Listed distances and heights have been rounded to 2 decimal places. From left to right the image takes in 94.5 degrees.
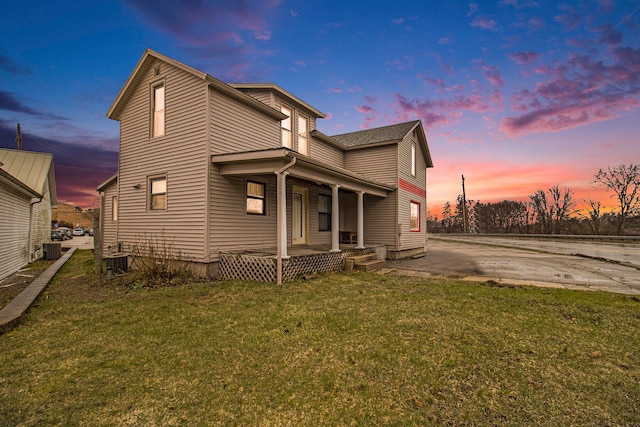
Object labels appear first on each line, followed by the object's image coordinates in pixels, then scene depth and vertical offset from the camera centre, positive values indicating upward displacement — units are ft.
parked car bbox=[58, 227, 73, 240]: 117.21 -3.24
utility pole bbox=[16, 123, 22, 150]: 93.15 +28.05
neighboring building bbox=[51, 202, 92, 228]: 210.65 +7.16
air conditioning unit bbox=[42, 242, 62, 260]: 52.90 -4.60
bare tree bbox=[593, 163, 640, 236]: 97.81 +13.40
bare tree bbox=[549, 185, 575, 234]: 111.86 +6.83
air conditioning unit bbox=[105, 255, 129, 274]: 31.37 -4.25
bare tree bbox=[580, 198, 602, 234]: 105.40 +2.92
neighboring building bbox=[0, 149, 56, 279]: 31.55 +2.38
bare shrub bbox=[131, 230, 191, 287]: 27.73 -3.91
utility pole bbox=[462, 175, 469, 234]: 129.70 +5.03
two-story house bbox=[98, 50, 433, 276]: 29.78 +5.90
